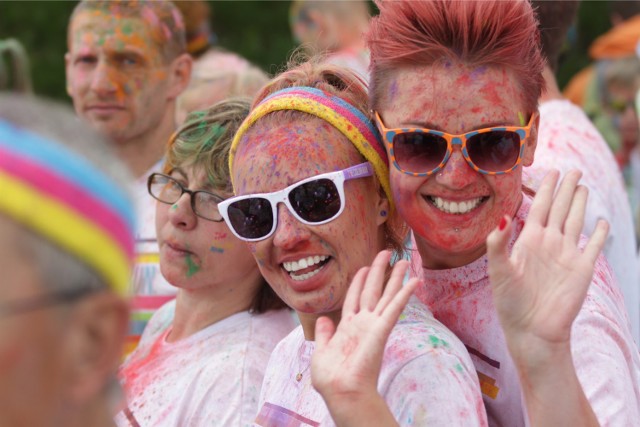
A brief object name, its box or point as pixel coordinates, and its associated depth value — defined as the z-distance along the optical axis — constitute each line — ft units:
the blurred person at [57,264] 9.13
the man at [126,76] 31.99
